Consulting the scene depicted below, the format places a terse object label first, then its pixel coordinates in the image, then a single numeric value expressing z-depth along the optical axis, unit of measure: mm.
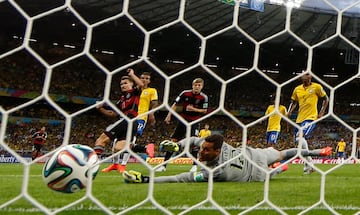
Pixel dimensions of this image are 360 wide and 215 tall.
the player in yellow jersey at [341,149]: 29062
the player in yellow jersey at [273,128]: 14930
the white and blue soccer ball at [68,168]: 3555
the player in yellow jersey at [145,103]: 10711
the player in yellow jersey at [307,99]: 10227
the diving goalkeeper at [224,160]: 5898
